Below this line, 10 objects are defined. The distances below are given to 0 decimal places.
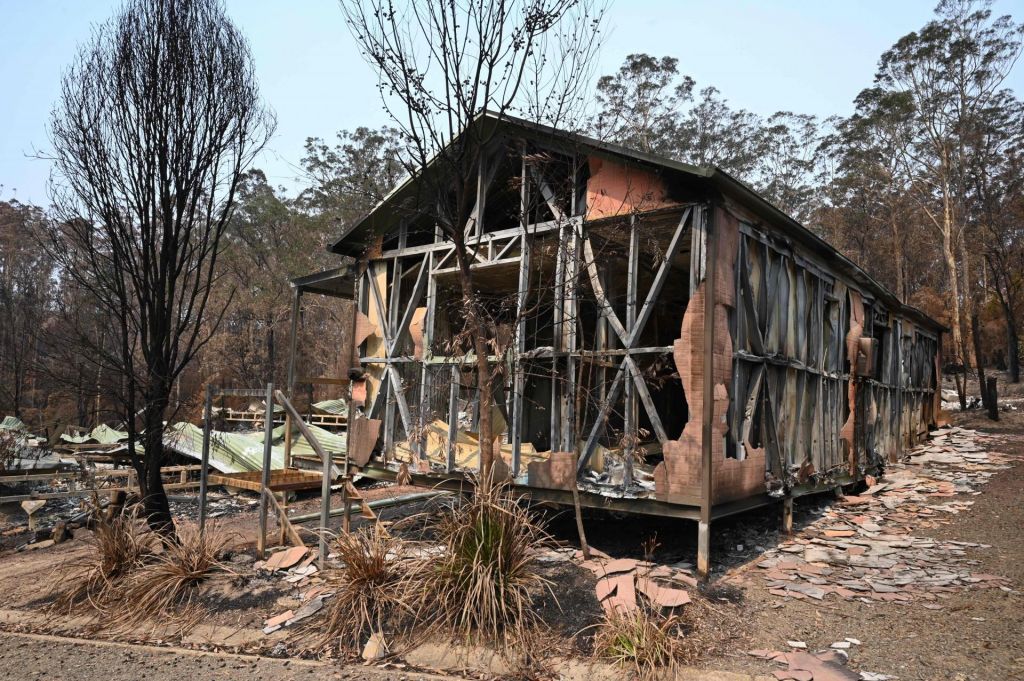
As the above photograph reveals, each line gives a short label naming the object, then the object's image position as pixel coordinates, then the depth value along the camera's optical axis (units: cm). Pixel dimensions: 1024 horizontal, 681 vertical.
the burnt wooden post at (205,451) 787
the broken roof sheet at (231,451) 1530
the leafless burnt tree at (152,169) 765
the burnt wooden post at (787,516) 857
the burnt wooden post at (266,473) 763
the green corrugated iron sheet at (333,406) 2347
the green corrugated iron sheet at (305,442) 1595
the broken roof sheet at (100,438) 1952
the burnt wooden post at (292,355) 1034
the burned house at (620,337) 680
